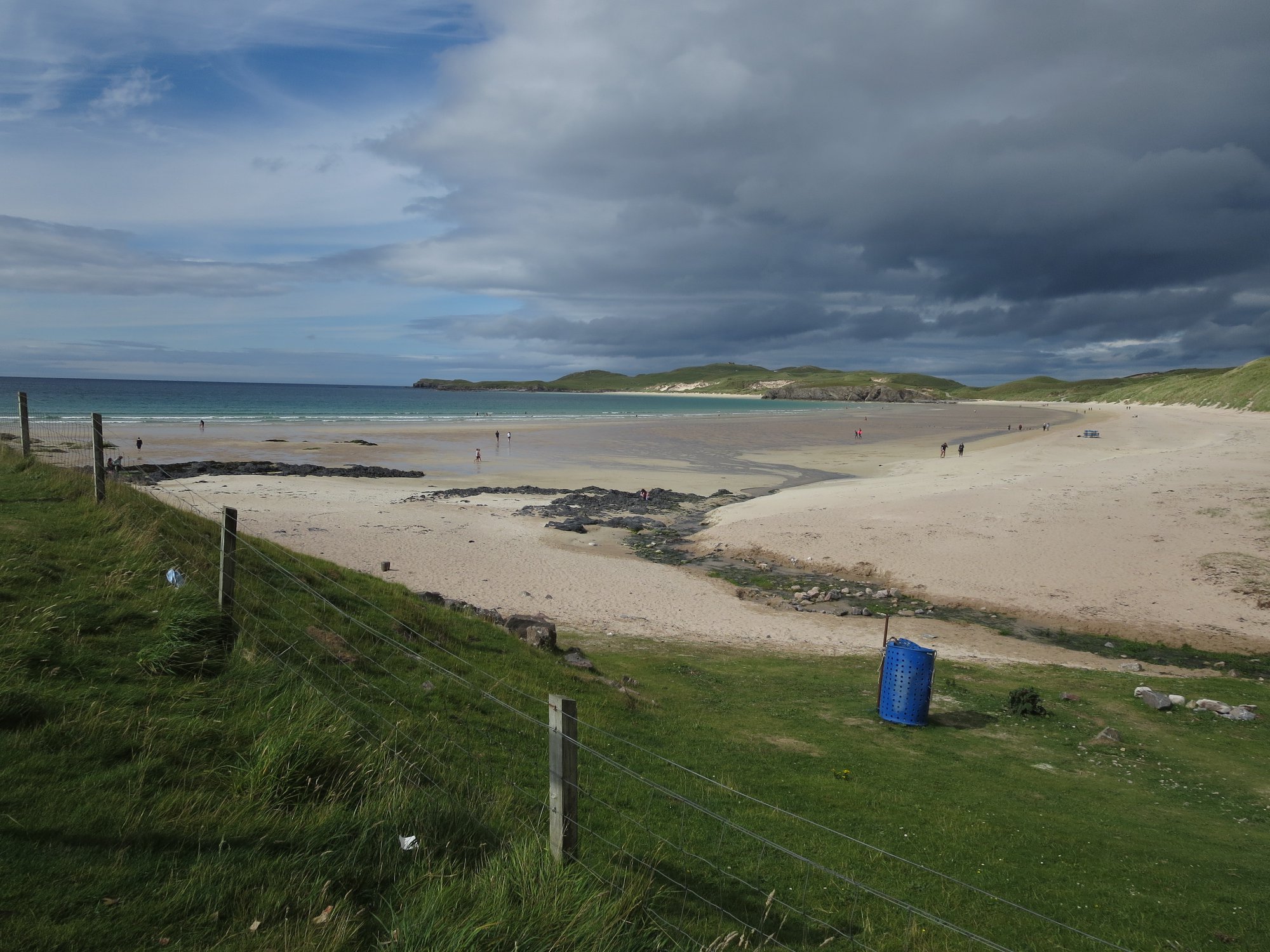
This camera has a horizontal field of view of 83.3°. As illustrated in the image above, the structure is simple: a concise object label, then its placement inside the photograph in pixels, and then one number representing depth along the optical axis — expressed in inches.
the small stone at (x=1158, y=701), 487.5
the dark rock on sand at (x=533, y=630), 530.3
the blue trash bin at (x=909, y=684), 451.8
